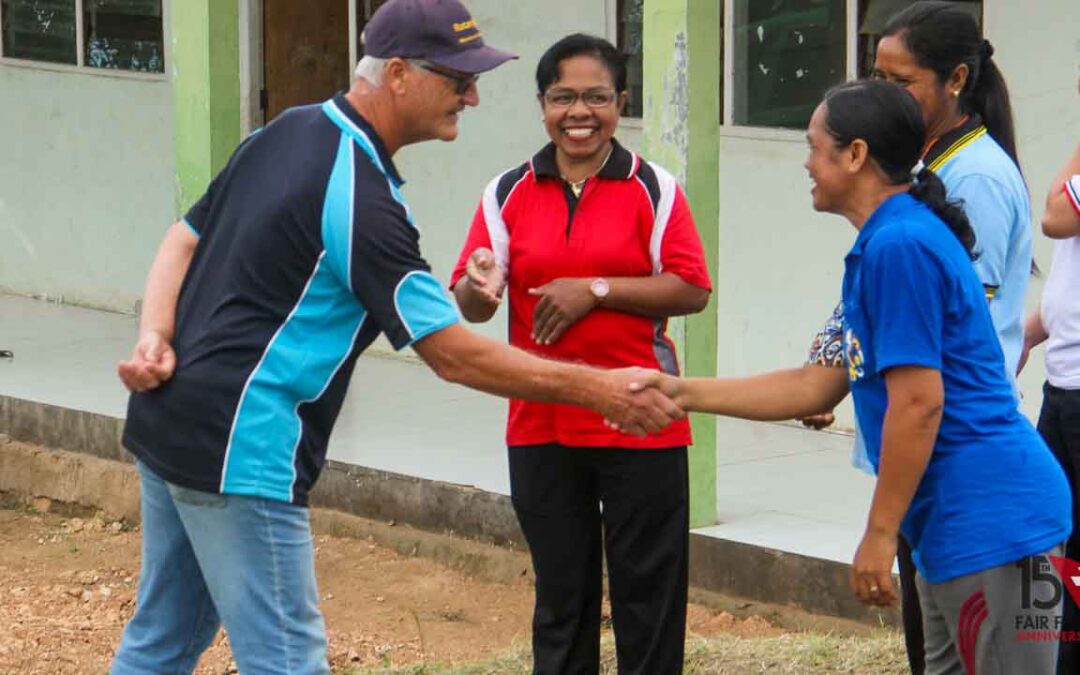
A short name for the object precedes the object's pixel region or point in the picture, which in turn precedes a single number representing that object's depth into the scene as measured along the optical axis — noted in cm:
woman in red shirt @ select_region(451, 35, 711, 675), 519
